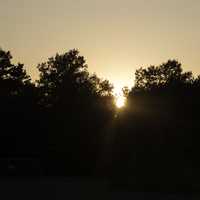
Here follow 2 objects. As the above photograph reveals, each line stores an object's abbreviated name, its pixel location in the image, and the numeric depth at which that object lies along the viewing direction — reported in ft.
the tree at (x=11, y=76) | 341.21
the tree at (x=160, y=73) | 381.93
